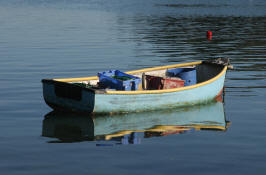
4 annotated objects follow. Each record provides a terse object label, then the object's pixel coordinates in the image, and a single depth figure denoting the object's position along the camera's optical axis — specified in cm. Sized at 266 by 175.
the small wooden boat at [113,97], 1513
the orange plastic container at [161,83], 1748
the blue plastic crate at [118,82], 1630
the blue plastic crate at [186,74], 1945
